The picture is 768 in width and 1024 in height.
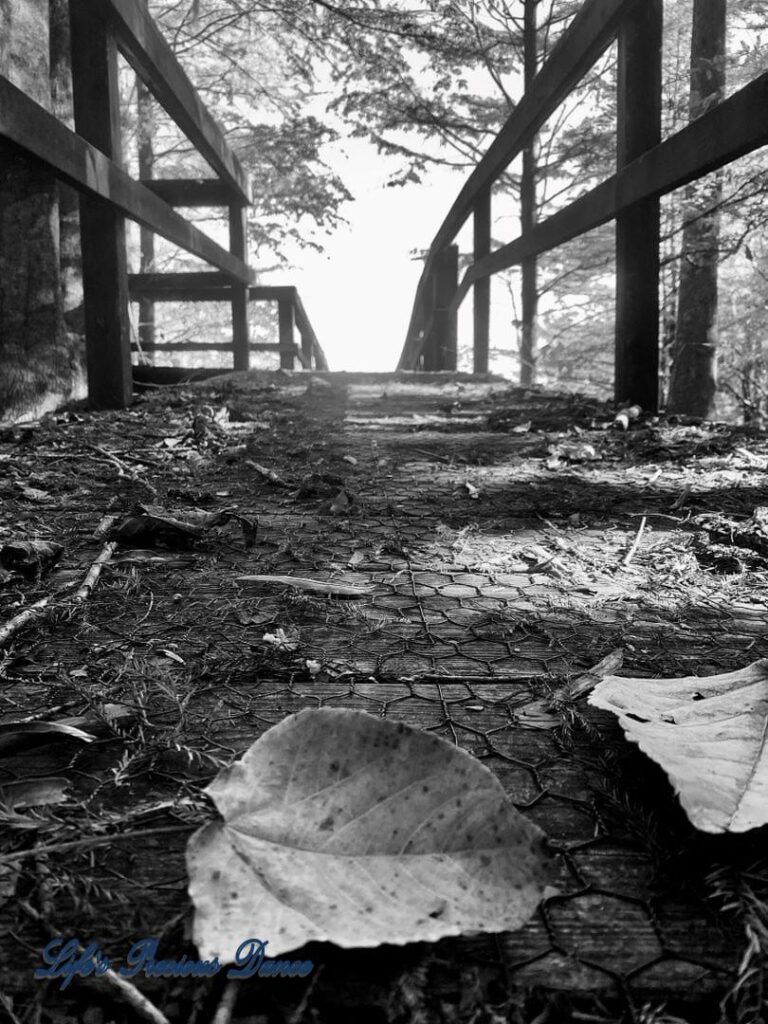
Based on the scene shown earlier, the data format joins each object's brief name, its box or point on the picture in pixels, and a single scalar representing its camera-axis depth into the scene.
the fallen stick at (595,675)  0.83
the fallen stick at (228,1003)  0.42
